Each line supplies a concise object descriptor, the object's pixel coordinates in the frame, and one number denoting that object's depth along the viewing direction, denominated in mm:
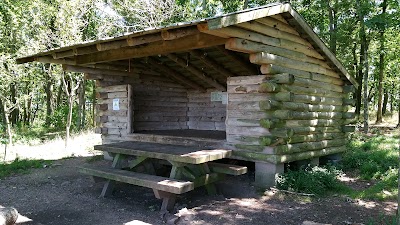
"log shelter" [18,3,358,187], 5621
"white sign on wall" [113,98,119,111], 8398
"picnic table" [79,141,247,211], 4852
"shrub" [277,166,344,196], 5852
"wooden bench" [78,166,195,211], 4590
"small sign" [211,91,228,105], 9315
